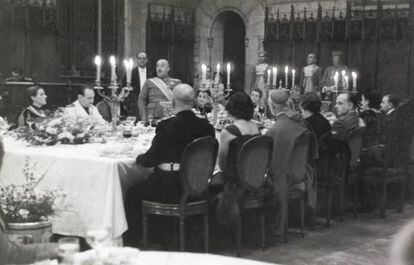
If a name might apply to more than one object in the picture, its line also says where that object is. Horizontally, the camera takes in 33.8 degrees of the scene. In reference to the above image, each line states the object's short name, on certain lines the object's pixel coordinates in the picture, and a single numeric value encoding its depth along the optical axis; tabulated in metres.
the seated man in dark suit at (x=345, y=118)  6.86
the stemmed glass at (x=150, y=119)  6.72
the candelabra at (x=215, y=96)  6.66
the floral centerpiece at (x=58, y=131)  5.43
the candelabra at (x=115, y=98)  5.61
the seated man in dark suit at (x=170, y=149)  4.82
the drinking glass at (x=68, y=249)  2.11
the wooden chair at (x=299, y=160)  5.73
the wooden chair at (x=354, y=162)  6.64
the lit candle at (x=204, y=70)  6.51
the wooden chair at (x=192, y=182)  4.75
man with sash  7.64
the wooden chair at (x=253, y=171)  5.15
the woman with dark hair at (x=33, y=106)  6.39
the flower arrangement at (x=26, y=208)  4.48
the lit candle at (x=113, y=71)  5.47
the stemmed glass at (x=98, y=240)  2.20
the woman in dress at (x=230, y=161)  5.23
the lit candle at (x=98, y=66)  5.50
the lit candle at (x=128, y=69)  5.52
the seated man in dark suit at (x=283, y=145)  5.69
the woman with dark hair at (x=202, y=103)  7.62
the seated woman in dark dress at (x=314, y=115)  6.29
